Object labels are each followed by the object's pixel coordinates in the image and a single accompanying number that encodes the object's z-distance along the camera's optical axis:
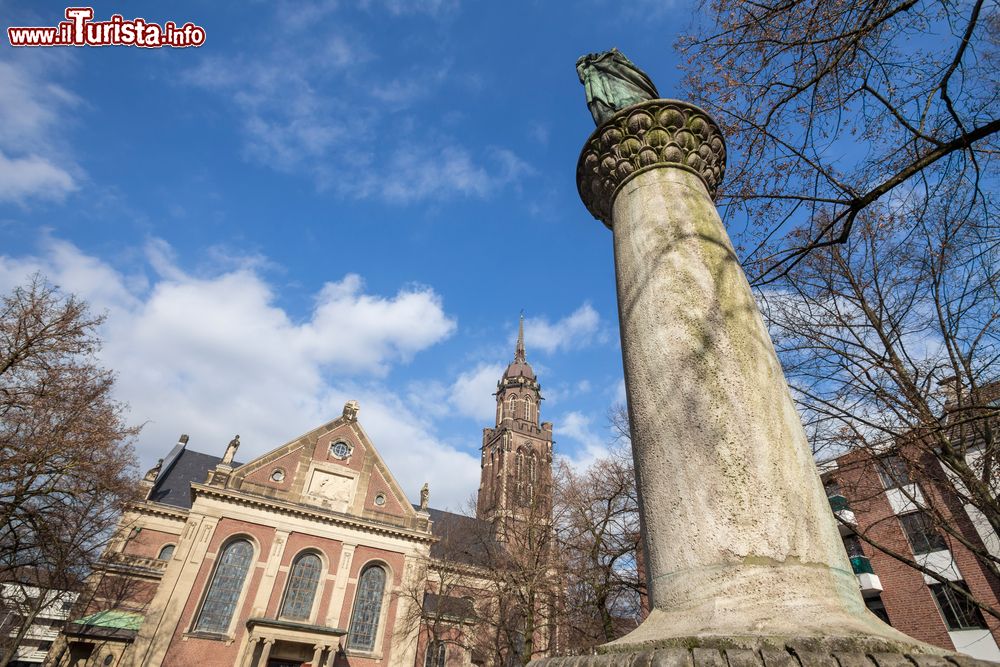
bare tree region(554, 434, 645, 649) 15.26
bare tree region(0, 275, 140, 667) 12.54
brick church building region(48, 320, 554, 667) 22.17
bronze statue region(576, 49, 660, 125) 4.80
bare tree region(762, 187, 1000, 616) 7.24
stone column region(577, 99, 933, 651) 1.98
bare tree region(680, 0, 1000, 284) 4.37
